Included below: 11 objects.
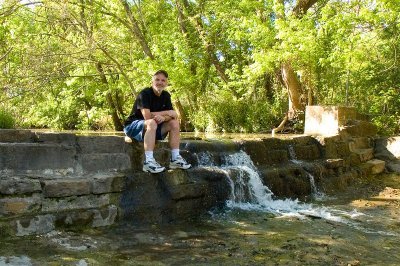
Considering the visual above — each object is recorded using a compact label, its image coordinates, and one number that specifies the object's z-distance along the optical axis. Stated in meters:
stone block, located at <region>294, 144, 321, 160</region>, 9.58
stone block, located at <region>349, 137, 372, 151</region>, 11.01
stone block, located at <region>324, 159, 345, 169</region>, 9.27
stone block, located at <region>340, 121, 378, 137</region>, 11.17
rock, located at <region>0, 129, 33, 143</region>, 5.15
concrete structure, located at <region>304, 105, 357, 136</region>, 10.98
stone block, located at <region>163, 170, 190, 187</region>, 5.88
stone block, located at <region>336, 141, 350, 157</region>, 10.39
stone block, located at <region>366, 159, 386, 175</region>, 10.72
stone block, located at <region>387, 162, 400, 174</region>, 10.95
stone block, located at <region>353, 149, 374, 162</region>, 10.89
